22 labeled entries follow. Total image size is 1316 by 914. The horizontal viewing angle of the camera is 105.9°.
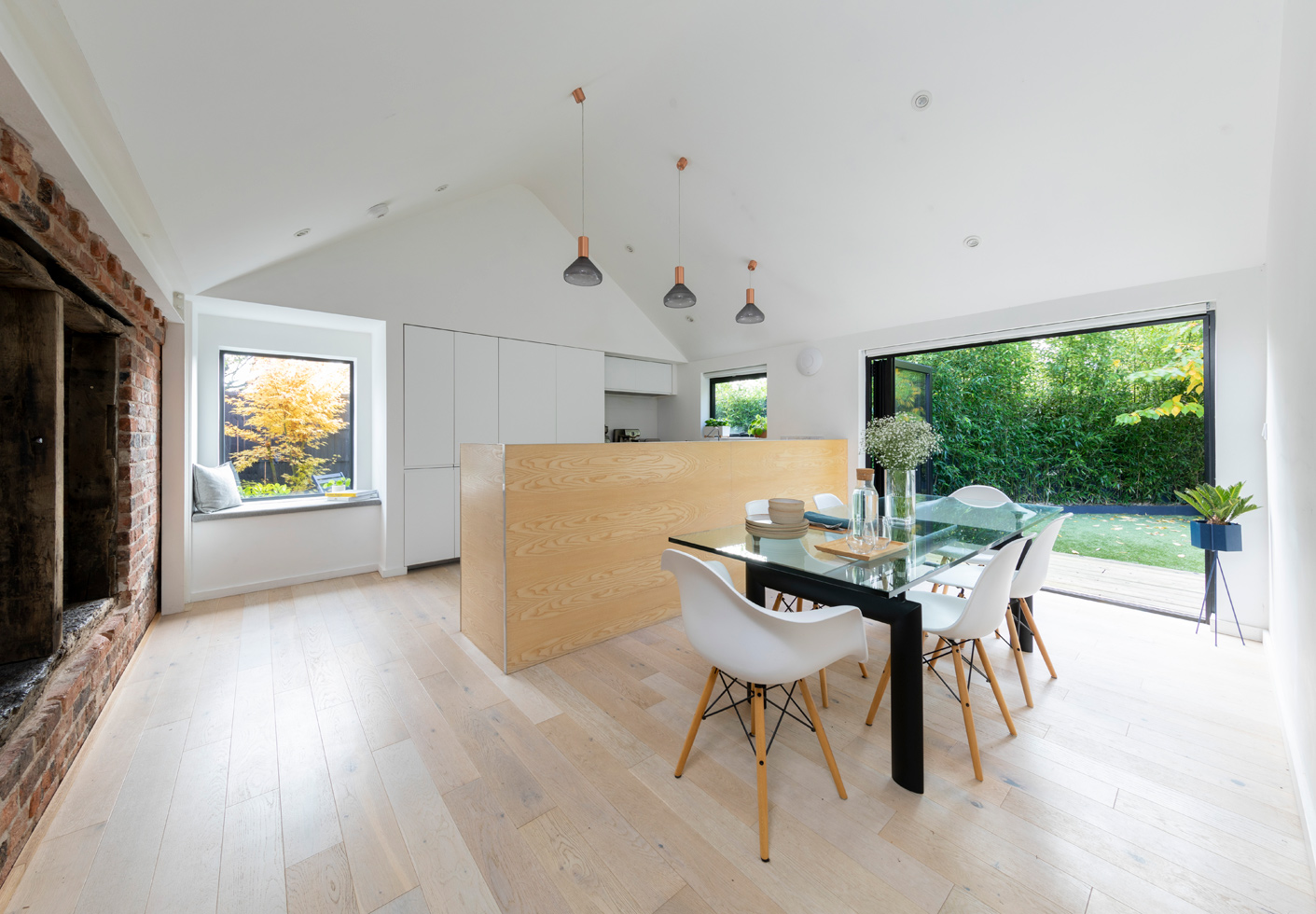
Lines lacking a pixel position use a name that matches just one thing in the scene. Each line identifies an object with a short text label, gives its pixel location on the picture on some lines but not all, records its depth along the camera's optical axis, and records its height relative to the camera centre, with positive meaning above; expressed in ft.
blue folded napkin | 7.59 -1.06
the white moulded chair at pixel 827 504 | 9.58 -0.98
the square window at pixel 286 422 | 13.64 +0.99
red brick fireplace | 4.71 -0.35
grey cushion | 11.71 -0.80
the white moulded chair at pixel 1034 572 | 6.83 -1.69
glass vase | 7.71 -0.67
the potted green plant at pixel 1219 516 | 8.63 -1.14
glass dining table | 5.22 -1.28
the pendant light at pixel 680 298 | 10.53 +3.41
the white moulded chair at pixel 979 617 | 5.47 -1.93
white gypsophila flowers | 7.38 +0.17
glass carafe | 6.58 -0.80
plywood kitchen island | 8.02 -1.43
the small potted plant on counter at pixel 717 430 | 16.79 +0.85
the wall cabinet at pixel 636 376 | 18.62 +3.08
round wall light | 15.99 +3.00
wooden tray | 5.86 -1.19
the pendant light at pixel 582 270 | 9.14 +3.48
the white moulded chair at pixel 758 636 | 4.52 -1.72
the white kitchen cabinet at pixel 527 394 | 14.98 +1.94
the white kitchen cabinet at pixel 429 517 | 13.47 -1.68
